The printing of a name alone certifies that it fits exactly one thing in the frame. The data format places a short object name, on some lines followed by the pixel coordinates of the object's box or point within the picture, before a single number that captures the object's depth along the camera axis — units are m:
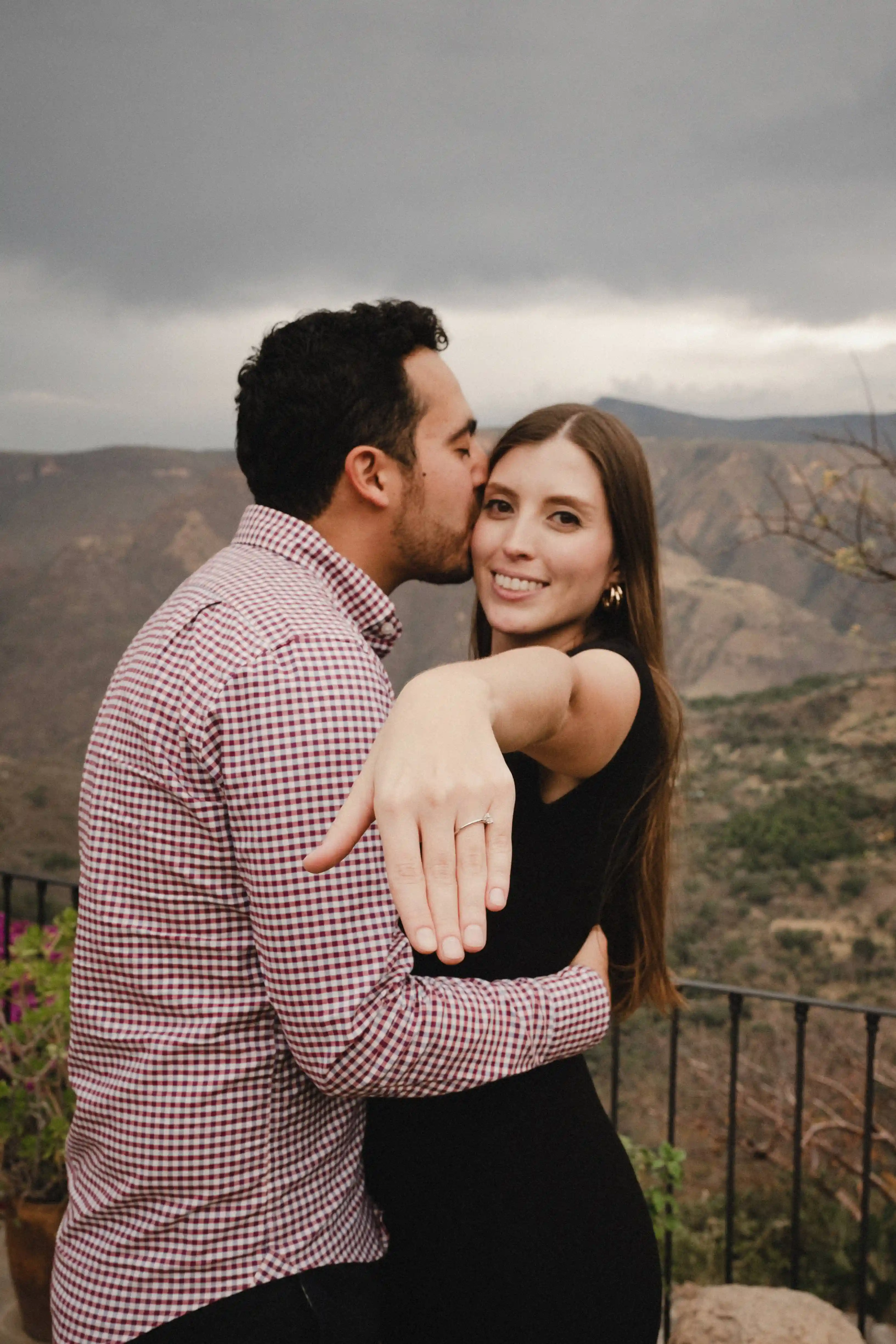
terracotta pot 2.29
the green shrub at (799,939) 10.66
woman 1.17
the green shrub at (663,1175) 2.63
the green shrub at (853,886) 11.80
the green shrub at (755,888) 12.00
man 0.97
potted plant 2.24
